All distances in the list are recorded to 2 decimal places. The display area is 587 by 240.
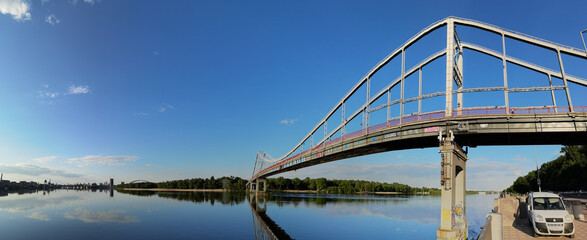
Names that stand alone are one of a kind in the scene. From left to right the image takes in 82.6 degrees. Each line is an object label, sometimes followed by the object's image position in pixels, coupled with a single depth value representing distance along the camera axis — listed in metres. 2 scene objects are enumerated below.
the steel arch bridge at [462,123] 28.41
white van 18.58
